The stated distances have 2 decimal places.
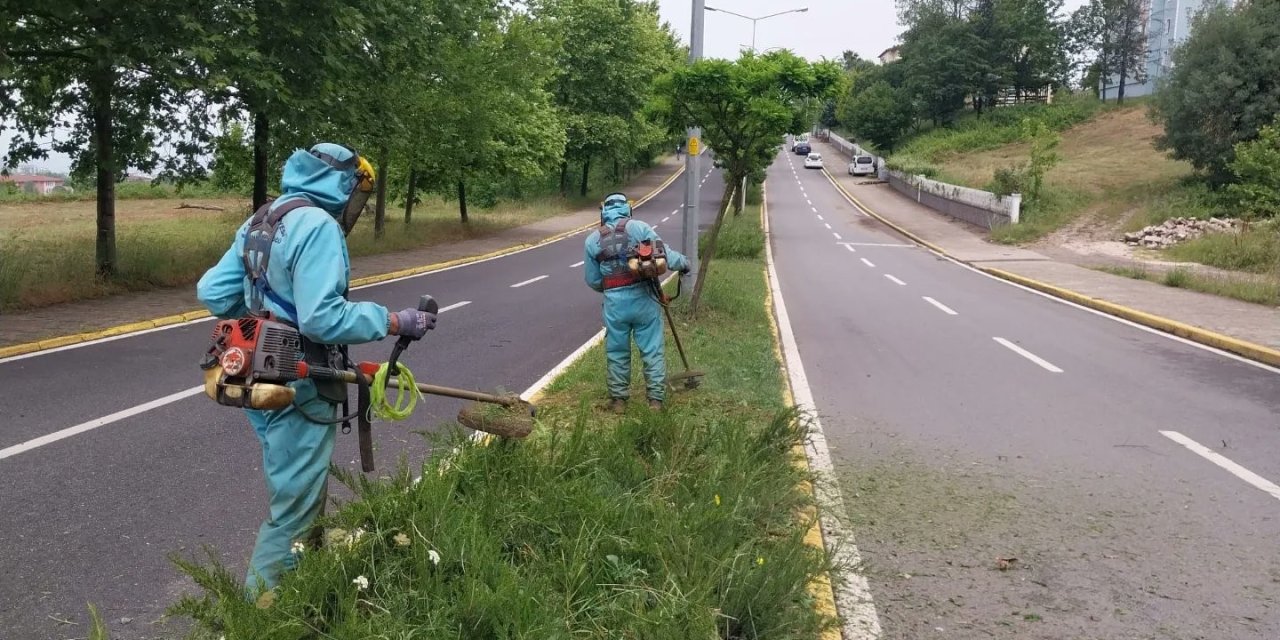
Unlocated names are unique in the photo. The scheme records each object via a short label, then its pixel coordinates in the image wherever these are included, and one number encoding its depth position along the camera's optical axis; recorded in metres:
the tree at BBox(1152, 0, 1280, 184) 28.19
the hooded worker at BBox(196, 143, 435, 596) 3.05
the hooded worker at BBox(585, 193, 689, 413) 6.48
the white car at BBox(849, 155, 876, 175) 63.12
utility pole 12.22
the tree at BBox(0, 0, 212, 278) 11.27
